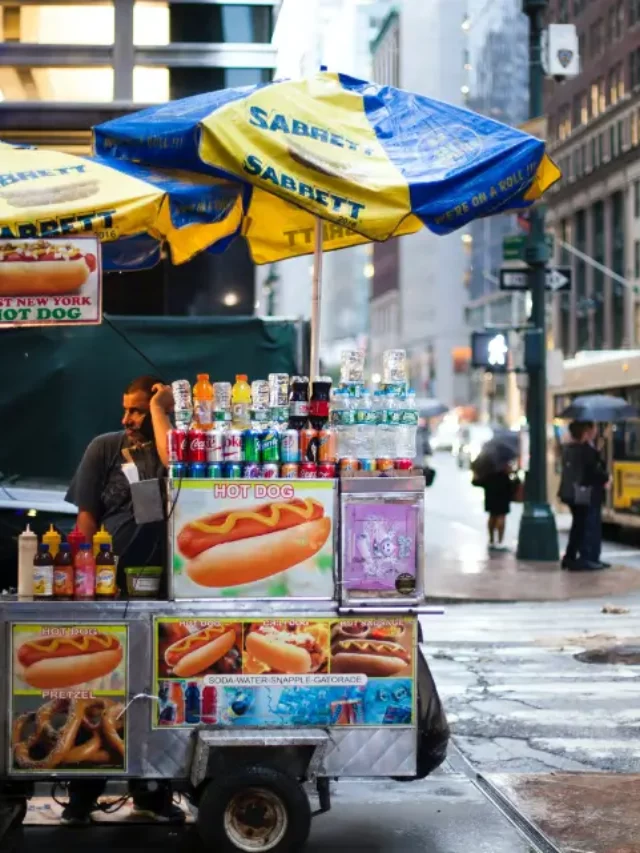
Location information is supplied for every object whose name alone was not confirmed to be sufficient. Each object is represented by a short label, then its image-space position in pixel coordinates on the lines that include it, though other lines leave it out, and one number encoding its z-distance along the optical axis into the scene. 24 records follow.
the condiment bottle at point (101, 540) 11.57
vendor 12.59
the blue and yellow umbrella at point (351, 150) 11.75
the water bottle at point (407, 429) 11.61
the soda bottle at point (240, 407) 11.84
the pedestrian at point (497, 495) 40.06
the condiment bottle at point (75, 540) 11.52
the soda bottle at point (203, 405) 11.60
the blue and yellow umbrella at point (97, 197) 11.67
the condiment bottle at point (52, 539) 11.59
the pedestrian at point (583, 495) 34.68
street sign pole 36.63
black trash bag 11.89
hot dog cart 11.22
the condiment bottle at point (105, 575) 11.46
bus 43.44
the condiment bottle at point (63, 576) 11.41
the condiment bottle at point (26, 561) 11.53
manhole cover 22.22
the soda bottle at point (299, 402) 11.77
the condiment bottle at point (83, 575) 11.42
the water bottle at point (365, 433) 11.63
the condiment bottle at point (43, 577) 11.35
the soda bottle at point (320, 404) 11.80
